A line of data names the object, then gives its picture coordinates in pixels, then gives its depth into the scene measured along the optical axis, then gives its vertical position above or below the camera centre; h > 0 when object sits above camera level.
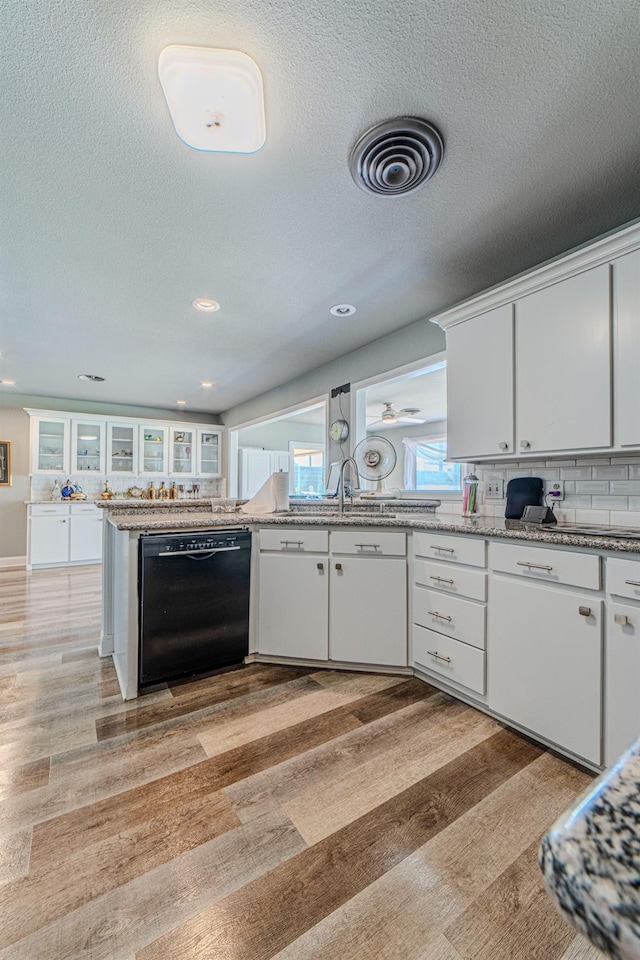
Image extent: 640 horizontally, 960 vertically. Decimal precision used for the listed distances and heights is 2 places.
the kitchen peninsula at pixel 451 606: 1.58 -0.60
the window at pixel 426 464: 7.89 +0.37
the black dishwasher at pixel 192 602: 2.20 -0.66
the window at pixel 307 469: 8.05 +0.26
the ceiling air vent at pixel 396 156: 1.56 +1.28
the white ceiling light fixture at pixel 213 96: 1.30 +1.26
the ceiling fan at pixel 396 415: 6.50 +1.11
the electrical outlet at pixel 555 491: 2.38 -0.04
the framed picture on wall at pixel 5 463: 5.88 +0.24
